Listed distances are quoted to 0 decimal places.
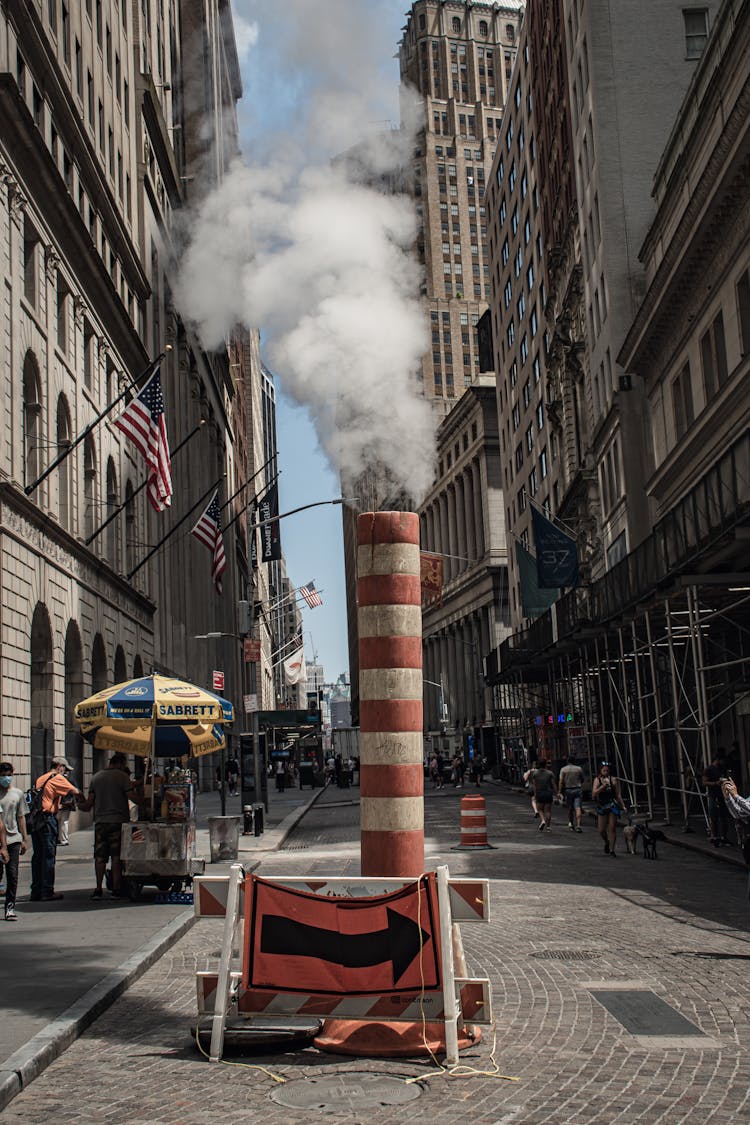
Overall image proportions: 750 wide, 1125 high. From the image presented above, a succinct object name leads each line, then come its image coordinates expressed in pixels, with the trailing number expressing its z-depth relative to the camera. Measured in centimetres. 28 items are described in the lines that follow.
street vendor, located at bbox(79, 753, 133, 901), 1684
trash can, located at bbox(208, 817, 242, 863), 2052
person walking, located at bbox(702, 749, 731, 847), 2284
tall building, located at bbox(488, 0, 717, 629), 4678
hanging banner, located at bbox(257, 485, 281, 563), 4173
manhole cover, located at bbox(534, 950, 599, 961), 1147
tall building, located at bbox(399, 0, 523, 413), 7725
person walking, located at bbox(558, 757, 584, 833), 2834
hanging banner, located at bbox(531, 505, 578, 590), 4369
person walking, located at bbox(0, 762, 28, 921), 1446
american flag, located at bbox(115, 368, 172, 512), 2831
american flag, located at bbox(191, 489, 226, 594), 3519
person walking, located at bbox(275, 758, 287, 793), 6431
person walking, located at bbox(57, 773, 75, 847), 2557
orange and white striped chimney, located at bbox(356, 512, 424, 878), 919
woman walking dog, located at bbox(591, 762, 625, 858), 2214
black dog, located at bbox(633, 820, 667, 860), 2164
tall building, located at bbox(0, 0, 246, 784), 2780
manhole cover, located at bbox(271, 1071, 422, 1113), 680
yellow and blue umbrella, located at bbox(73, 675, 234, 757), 1773
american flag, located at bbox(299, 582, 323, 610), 5096
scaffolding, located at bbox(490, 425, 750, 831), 2433
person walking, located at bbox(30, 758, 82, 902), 1639
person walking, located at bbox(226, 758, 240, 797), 6444
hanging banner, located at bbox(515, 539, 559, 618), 4894
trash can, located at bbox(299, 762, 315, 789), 7075
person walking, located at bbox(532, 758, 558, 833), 2772
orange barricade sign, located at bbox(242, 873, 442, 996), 807
